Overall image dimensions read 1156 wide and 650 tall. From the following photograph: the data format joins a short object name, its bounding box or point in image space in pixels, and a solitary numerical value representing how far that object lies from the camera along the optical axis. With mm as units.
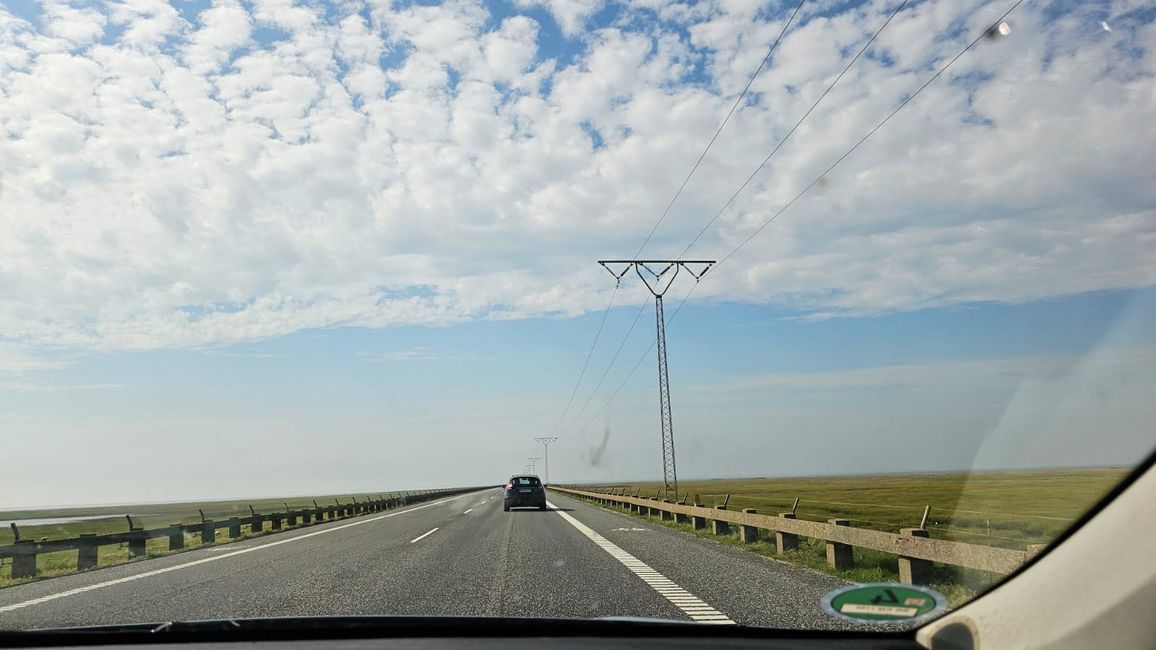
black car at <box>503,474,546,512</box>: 33875
